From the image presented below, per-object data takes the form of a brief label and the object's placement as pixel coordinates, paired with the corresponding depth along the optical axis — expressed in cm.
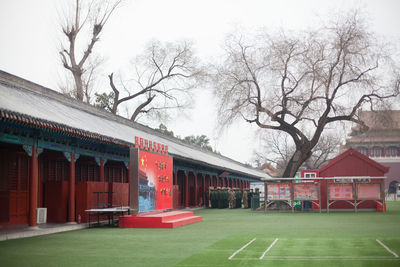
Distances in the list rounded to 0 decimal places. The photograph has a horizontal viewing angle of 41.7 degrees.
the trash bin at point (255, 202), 3056
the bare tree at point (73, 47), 3953
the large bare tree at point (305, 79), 2764
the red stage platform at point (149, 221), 1766
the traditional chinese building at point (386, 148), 7706
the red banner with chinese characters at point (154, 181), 1836
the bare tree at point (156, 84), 4766
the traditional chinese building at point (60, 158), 1577
